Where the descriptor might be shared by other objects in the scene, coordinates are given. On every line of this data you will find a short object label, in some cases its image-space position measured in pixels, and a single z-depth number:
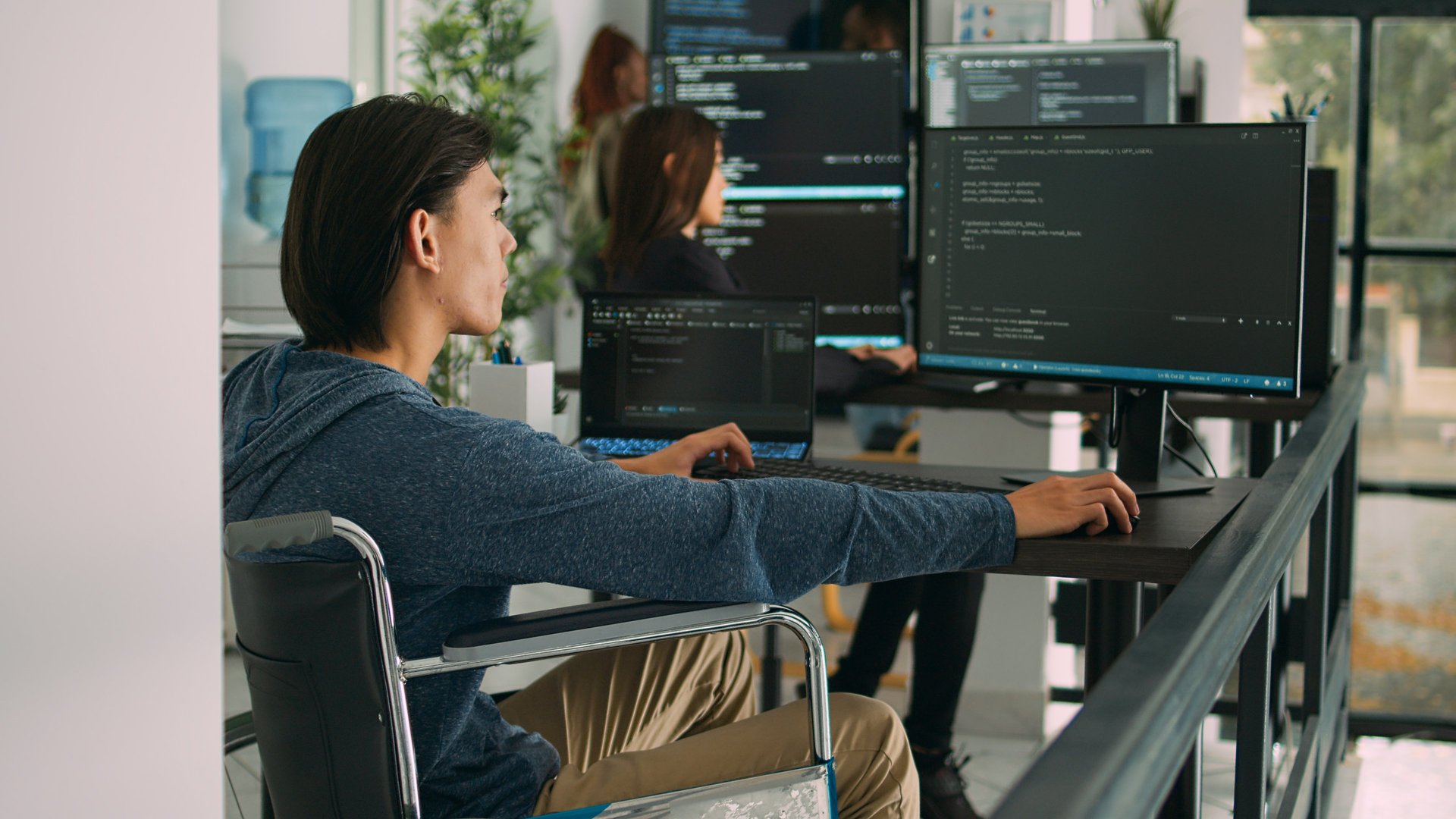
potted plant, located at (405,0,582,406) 3.64
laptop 1.98
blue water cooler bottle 3.26
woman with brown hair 2.47
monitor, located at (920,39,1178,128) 2.82
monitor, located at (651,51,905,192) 2.79
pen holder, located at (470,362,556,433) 1.84
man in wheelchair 1.09
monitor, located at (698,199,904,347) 2.64
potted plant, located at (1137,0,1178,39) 4.66
